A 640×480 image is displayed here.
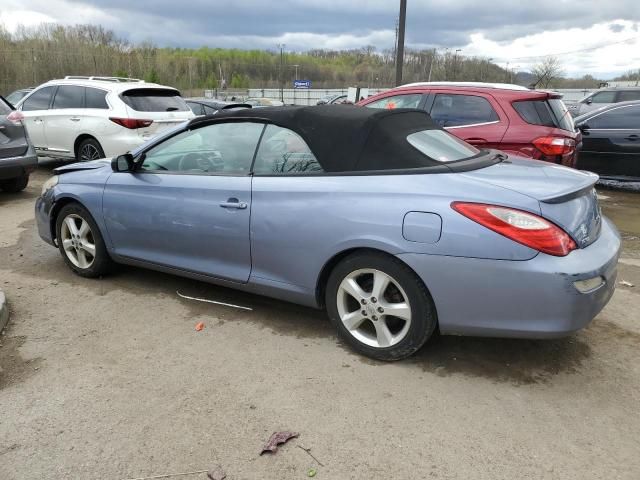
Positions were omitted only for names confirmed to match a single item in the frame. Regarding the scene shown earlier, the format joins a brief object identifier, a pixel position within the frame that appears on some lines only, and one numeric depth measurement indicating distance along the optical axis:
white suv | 8.84
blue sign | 61.06
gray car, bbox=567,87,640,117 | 16.53
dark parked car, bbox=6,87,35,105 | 15.68
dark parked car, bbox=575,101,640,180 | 8.57
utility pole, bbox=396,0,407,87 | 14.62
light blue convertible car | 2.84
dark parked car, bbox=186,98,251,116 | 13.89
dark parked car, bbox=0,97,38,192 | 7.61
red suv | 6.49
